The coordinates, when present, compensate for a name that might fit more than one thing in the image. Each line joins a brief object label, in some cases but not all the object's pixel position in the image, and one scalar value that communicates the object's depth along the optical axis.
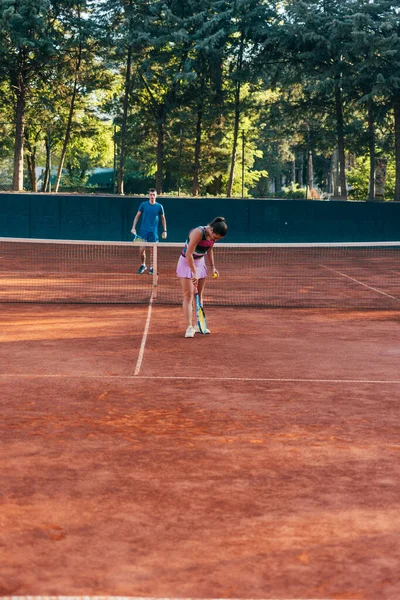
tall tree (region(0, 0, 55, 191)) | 42.66
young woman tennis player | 10.89
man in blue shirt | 20.59
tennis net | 18.09
